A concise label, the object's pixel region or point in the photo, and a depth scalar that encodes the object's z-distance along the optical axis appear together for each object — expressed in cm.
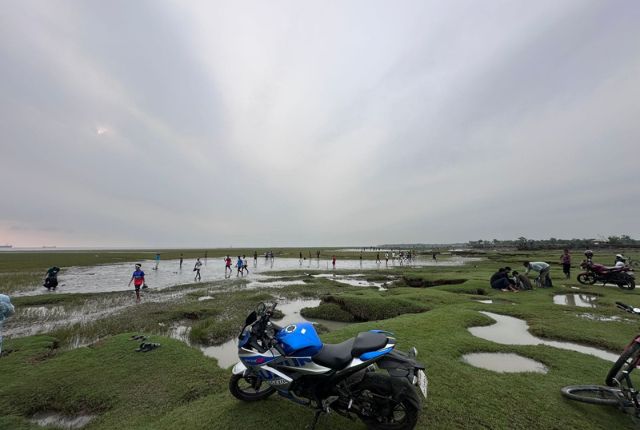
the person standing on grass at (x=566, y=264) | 1991
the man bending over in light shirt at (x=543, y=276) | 1633
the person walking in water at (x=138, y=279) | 1652
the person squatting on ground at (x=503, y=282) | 1639
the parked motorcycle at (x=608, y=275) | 1578
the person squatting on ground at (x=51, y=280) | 2006
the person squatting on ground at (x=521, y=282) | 1605
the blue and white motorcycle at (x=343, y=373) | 374
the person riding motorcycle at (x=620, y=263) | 1611
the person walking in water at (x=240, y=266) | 3001
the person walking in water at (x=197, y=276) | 2662
